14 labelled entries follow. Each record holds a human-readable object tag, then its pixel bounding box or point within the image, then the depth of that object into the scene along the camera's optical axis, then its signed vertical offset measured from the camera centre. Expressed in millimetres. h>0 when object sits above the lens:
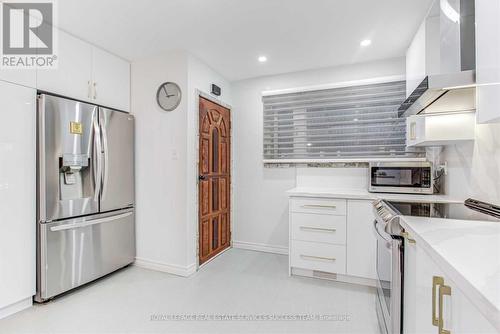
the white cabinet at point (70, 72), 2158 +888
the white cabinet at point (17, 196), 1858 -247
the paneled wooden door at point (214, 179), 2949 -182
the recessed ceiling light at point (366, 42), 2447 +1274
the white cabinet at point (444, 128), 1715 +294
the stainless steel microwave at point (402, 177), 2332 -113
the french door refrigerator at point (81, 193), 2053 -277
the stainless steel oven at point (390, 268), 1389 -628
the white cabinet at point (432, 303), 715 -503
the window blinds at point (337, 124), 2832 +539
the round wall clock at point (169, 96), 2701 +790
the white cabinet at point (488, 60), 912 +426
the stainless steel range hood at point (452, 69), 1055 +543
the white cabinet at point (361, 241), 2379 -741
